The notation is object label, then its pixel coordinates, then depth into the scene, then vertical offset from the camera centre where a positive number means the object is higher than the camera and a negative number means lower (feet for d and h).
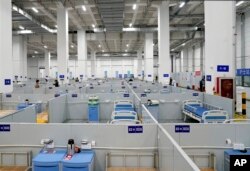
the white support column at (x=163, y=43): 54.13 +7.92
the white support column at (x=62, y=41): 55.21 +8.61
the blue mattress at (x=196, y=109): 25.35 -3.08
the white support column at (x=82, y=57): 76.64 +6.99
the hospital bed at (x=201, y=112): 21.59 -3.07
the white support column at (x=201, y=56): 97.97 +9.12
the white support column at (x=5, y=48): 31.32 +4.15
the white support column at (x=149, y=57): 80.07 +7.17
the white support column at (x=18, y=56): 79.15 +7.82
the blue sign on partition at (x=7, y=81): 32.22 -0.05
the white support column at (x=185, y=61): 118.95 +8.88
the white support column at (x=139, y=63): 116.06 +7.76
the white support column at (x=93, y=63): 114.14 +8.03
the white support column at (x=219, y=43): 25.03 +3.77
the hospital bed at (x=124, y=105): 26.24 -2.65
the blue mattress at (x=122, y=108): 25.95 -2.83
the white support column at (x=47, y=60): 109.45 +9.14
